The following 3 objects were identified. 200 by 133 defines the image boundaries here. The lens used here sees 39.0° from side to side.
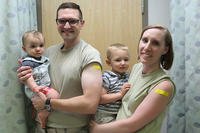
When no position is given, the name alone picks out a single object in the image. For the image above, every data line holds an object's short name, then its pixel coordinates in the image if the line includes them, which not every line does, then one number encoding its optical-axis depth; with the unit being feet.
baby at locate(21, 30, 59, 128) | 5.73
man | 5.41
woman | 5.04
